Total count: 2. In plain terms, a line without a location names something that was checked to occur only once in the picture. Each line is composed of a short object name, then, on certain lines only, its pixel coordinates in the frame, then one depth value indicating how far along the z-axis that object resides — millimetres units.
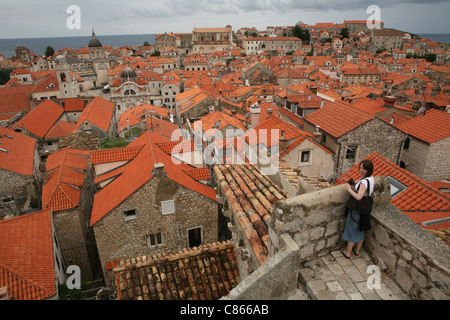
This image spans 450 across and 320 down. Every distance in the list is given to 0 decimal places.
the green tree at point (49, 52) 121519
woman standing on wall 4406
